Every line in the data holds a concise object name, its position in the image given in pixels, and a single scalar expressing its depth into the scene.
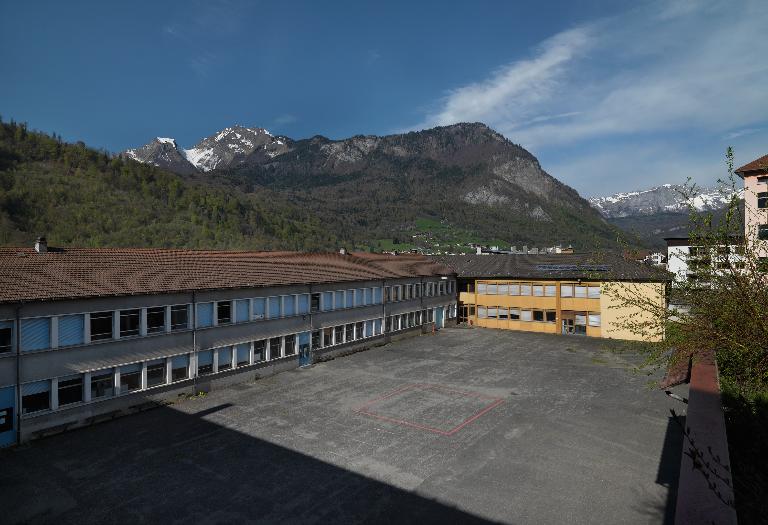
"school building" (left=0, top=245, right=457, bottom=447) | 21.28
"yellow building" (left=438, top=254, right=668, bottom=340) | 48.62
